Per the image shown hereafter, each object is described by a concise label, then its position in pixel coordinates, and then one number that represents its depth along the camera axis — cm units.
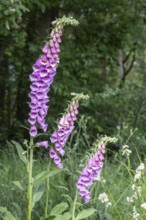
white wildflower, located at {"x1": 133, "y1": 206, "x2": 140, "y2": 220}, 334
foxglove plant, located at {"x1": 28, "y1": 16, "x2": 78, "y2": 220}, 283
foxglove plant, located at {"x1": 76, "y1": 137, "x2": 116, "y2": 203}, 286
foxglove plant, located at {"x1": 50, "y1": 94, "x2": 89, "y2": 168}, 293
